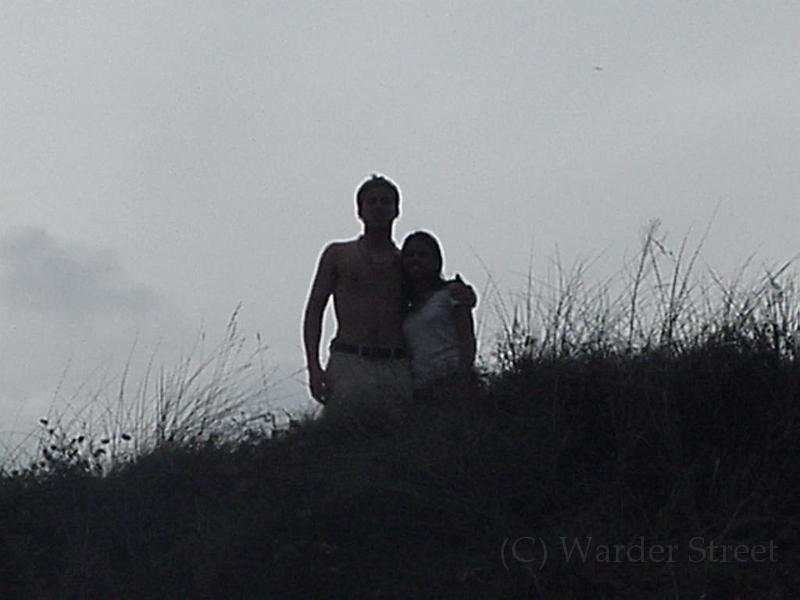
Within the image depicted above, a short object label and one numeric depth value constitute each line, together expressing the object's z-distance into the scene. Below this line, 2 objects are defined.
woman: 17.22
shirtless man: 17.72
